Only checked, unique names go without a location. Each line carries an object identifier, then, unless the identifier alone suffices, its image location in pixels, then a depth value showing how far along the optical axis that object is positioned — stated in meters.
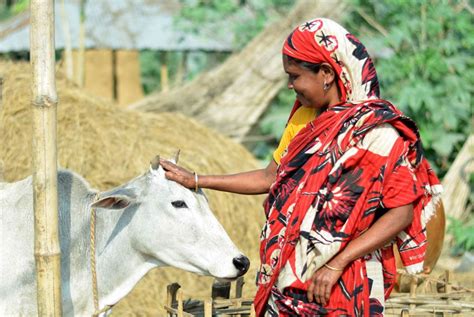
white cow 6.23
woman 5.12
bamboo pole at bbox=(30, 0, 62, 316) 5.53
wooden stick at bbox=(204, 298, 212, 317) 6.25
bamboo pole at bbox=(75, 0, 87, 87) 20.73
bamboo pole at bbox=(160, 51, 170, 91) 26.29
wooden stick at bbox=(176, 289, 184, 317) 6.23
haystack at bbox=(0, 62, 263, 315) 11.53
